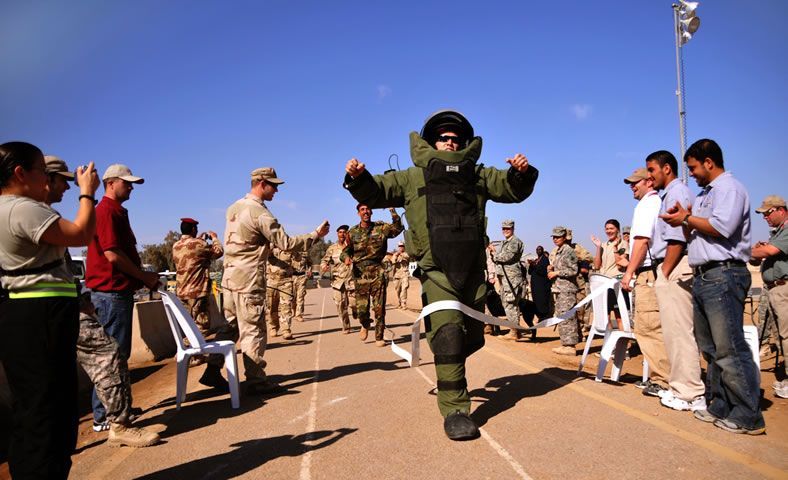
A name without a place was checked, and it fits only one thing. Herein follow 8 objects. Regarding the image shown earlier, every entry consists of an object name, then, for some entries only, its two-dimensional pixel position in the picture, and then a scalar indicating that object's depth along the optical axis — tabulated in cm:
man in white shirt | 532
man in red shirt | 525
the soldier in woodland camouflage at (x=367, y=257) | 1066
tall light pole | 2064
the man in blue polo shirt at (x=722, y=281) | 412
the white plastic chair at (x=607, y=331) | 598
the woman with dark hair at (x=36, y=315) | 302
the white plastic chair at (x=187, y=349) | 571
